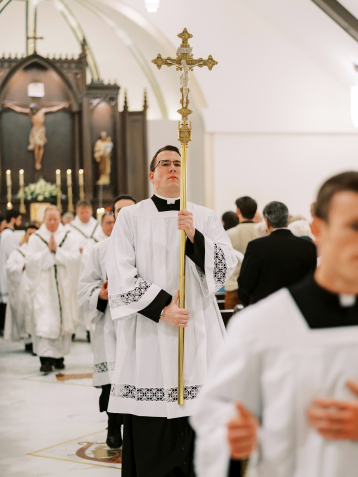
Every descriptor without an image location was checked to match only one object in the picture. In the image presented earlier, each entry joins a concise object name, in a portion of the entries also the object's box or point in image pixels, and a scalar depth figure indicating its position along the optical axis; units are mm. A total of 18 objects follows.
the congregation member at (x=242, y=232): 6613
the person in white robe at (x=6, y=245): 10914
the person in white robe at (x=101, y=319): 4871
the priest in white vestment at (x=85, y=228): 9742
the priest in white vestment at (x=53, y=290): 8007
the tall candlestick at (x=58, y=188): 15179
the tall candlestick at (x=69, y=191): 15242
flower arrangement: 15227
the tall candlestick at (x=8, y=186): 15029
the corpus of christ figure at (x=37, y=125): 15617
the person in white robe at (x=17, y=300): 9773
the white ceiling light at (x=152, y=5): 10688
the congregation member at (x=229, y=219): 7605
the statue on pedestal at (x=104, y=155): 15531
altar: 15531
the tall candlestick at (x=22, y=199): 15070
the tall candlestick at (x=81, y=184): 15258
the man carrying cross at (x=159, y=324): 3570
